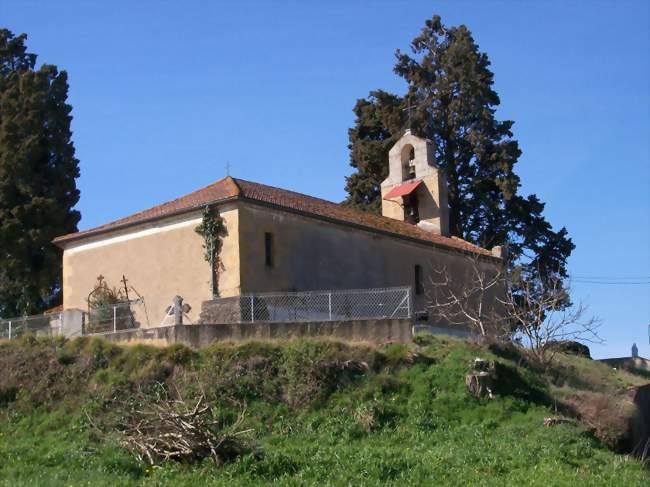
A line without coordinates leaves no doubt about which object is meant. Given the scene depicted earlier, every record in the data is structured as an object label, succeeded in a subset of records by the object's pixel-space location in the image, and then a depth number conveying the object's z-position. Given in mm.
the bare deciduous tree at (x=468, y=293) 33125
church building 27781
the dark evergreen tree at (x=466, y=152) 45531
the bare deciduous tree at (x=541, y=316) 26734
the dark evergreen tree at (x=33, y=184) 37188
